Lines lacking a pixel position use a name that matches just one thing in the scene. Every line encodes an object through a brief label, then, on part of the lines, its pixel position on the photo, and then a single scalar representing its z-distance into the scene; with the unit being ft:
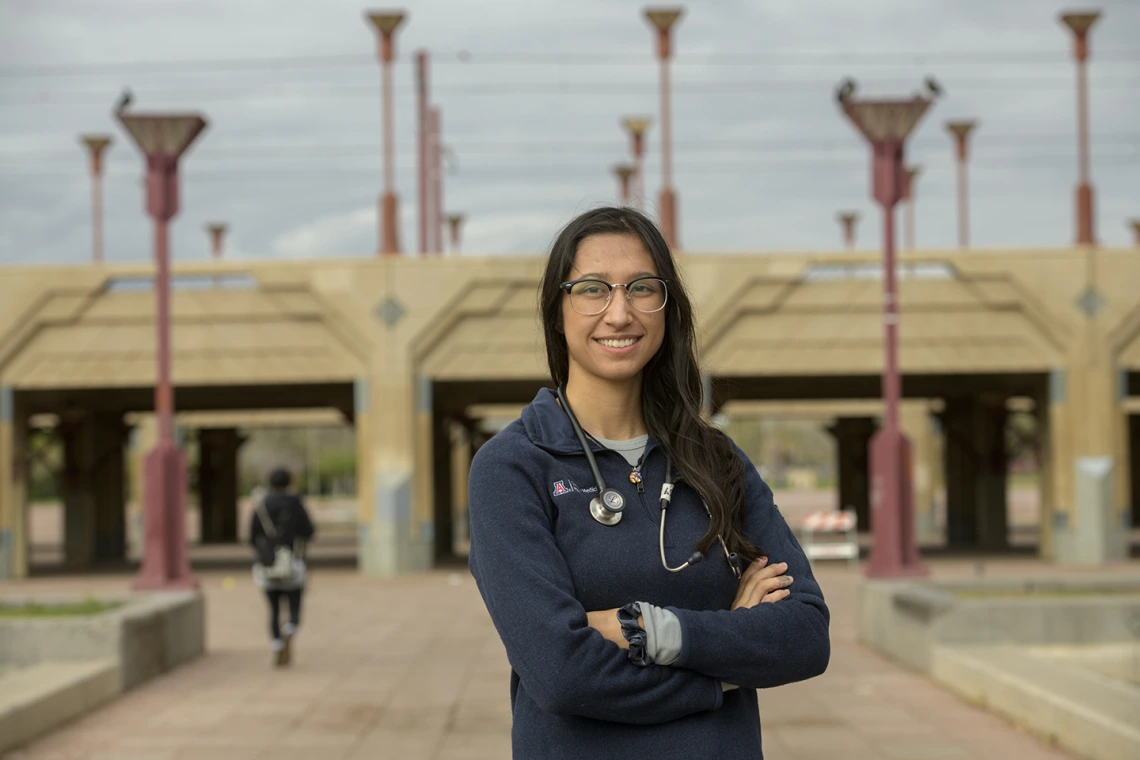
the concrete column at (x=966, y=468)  111.55
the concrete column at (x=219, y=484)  138.62
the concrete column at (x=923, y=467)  134.41
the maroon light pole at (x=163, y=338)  59.82
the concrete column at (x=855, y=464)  136.26
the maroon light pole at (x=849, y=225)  170.09
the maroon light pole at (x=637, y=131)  113.39
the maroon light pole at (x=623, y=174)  138.82
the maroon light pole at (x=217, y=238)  171.83
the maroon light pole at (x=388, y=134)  87.92
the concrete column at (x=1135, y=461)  139.95
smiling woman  8.98
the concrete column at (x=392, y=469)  85.20
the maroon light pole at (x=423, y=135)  95.45
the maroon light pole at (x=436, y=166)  111.14
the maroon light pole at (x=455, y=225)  174.60
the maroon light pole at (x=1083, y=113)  90.33
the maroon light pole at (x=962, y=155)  127.03
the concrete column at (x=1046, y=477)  87.10
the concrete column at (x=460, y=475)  130.21
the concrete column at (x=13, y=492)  87.15
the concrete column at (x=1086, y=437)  85.20
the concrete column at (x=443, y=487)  105.50
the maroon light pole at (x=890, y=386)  59.93
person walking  42.06
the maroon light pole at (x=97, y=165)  121.80
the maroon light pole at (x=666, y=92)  93.66
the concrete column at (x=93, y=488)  105.19
